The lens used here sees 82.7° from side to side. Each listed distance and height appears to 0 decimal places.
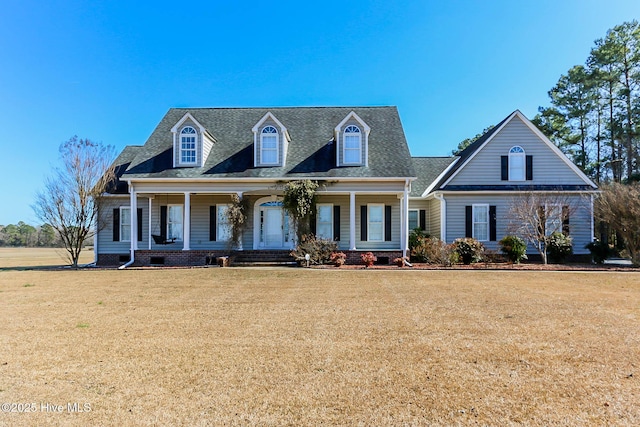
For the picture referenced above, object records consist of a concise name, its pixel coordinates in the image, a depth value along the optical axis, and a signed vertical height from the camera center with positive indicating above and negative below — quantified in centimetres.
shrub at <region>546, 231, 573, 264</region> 1798 -119
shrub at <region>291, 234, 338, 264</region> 1691 -123
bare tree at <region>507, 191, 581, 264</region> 1747 +38
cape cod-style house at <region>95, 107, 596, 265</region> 1827 +190
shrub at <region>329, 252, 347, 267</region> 1664 -160
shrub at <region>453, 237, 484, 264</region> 1722 -127
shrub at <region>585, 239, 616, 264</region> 1791 -142
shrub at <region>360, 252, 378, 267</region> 1673 -164
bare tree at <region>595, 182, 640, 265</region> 1653 +48
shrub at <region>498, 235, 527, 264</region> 1739 -121
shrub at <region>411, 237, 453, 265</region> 1669 -137
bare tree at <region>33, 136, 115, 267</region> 1856 +99
